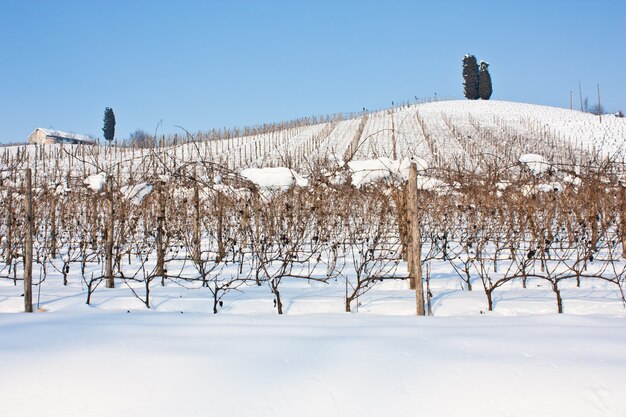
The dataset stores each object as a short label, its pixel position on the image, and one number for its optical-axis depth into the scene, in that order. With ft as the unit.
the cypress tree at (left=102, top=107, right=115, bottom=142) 175.11
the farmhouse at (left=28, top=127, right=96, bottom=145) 158.81
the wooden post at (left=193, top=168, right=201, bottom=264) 17.94
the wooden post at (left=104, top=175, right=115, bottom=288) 15.87
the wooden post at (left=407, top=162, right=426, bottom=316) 11.81
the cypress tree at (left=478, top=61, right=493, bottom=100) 187.36
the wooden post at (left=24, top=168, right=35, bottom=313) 12.28
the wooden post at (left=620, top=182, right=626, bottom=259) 19.92
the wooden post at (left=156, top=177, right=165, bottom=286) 15.67
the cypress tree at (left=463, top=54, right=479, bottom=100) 186.50
